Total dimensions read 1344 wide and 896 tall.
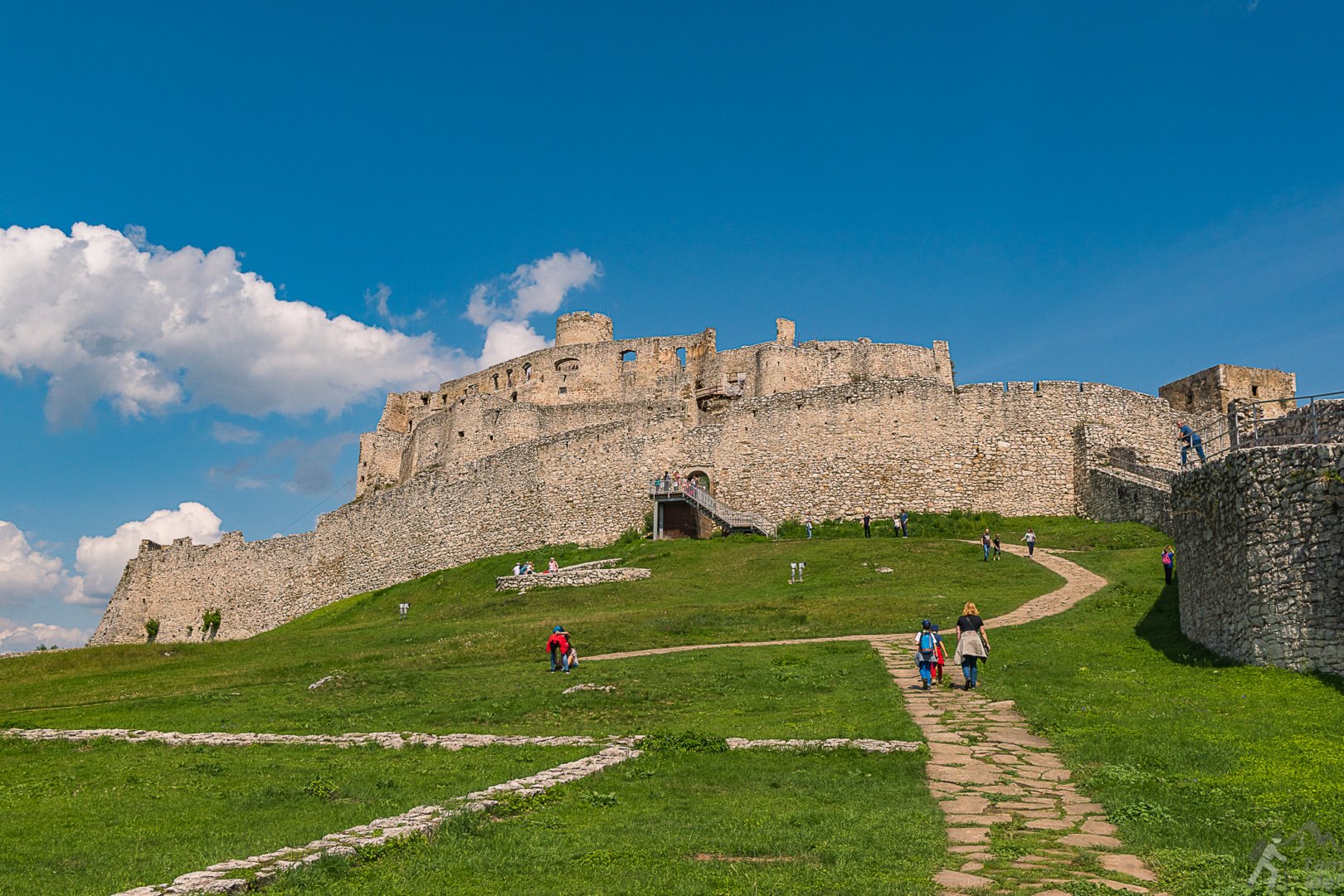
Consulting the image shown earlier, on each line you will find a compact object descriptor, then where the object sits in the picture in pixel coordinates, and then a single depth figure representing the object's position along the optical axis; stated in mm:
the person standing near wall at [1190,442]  21930
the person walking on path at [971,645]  16625
